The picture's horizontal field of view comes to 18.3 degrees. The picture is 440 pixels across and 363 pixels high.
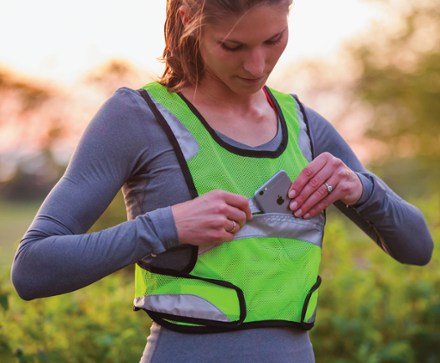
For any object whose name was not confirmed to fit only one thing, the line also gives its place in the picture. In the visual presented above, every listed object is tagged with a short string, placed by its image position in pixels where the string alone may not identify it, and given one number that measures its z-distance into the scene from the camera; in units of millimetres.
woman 2188
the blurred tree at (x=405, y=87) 12477
